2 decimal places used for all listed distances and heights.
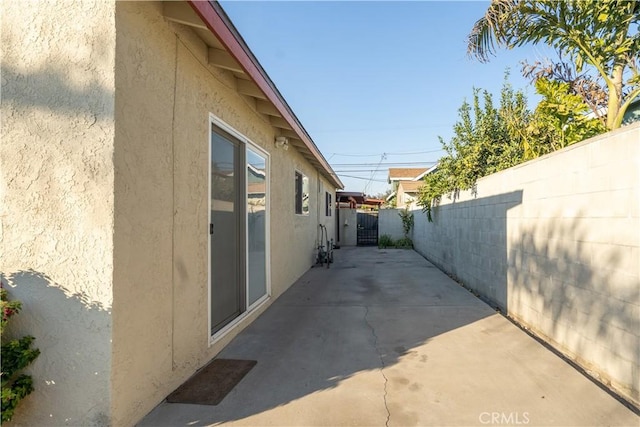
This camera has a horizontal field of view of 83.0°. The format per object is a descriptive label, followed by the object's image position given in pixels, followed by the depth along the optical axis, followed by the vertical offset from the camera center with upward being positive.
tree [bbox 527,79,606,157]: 5.44 +1.62
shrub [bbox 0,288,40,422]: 2.13 -0.86
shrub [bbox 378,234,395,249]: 18.63 -1.09
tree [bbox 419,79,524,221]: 7.30 +1.84
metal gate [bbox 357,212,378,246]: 21.11 -0.40
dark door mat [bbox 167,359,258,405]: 2.98 -1.46
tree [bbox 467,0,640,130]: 4.82 +2.69
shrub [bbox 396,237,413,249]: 17.87 -1.11
